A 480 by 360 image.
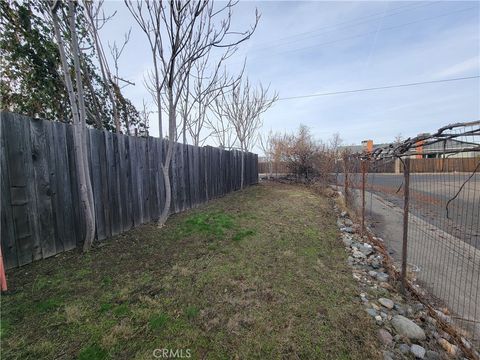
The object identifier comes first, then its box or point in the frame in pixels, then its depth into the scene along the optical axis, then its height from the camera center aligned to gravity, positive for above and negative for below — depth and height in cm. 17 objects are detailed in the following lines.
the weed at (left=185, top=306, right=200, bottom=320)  176 -116
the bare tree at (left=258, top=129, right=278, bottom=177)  1550 +81
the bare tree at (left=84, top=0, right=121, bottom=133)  377 +239
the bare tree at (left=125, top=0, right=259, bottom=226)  347 +204
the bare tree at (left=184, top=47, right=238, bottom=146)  596 +225
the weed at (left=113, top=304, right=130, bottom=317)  172 -110
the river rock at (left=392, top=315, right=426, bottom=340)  170 -130
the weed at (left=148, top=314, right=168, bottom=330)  162 -113
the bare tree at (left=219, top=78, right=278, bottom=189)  1058 +250
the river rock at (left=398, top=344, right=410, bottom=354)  157 -131
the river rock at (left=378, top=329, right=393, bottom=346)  163 -129
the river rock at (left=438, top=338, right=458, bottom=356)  158 -133
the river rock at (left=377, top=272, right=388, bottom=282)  258 -134
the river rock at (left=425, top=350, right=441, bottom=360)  153 -133
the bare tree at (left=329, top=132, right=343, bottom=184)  940 +13
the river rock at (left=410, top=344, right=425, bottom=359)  154 -131
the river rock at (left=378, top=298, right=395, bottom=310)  206 -130
